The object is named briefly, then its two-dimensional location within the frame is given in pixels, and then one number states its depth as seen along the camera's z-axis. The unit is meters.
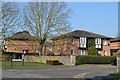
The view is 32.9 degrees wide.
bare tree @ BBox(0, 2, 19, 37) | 33.35
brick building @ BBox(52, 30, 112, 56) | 42.79
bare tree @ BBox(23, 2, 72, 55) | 37.95
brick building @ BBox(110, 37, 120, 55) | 44.36
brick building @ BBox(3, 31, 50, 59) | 38.83
